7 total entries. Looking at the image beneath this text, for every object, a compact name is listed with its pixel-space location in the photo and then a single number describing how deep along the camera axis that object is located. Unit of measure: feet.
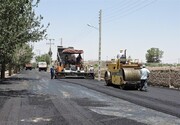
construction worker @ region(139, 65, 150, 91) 89.20
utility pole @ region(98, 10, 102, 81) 152.00
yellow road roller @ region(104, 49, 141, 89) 91.56
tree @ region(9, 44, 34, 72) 217.56
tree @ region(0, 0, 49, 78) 72.59
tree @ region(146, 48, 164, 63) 556.10
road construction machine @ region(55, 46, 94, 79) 152.84
